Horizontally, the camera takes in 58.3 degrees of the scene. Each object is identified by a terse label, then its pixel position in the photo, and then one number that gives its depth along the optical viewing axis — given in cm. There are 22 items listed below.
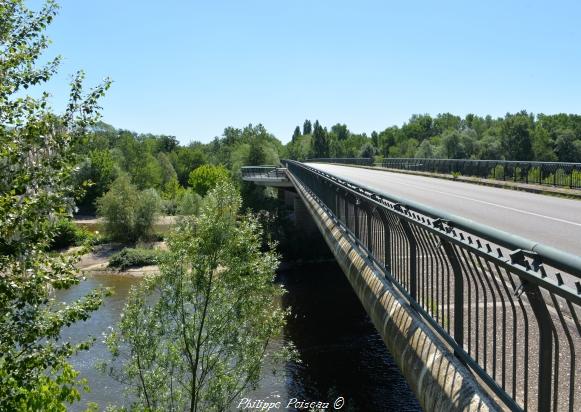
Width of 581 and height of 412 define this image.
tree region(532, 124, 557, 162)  7250
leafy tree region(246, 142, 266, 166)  7269
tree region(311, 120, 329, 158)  11600
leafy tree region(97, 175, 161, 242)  5156
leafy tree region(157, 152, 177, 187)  8939
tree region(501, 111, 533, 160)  7425
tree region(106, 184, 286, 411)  1355
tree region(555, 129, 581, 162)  7019
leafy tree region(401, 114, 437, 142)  14375
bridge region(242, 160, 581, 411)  288
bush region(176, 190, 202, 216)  5477
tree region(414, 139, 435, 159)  9219
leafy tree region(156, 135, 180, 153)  12512
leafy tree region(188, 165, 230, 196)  7512
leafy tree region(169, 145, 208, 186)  9969
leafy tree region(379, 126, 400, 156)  13454
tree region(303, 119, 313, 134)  18675
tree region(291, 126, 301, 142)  18455
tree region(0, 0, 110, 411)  566
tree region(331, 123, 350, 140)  17712
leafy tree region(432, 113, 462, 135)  14325
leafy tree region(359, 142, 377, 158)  11381
